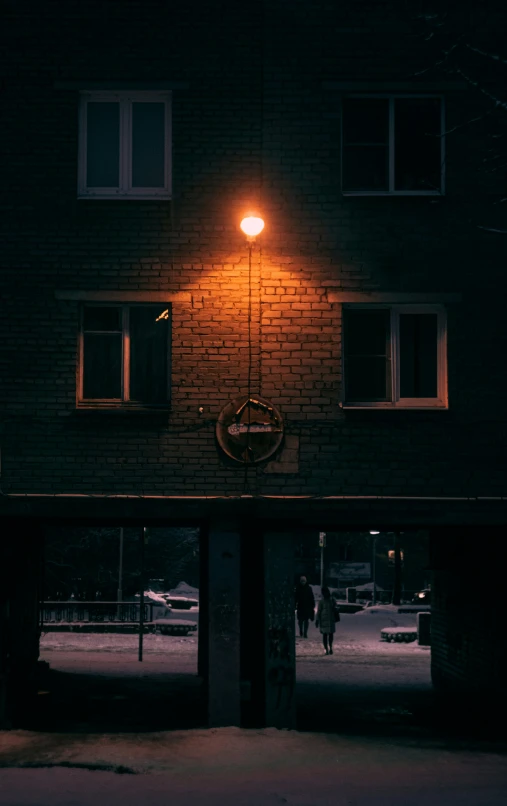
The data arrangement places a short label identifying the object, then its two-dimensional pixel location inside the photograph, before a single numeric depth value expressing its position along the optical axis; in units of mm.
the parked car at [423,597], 52175
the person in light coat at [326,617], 26906
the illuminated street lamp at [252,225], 13898
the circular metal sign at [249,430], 14125
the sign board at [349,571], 72250
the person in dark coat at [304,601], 29750
